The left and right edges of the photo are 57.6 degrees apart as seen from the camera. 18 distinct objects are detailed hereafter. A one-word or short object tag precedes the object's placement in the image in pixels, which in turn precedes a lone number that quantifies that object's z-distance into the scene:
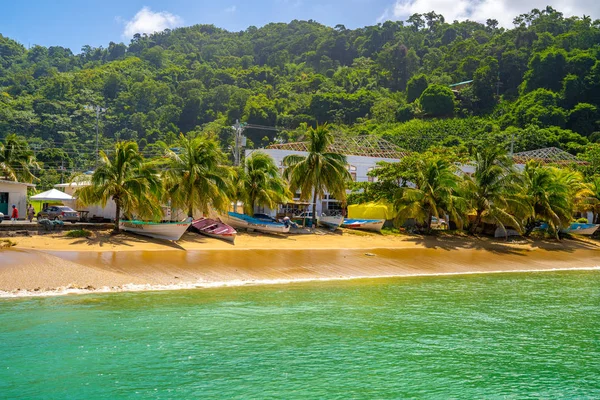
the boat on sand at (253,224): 37.69
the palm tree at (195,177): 33.06
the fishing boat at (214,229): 32.47
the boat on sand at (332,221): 41.38
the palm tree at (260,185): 39.78
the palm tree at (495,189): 39.50
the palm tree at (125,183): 29.59
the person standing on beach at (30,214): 36.58
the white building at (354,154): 54.50
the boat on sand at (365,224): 40.98
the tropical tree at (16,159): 50.88
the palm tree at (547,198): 42.00
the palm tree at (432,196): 38.00
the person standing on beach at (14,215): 35.94
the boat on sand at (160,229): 30.20
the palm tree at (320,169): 39.97
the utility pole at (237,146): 45.34
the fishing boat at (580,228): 46.00
